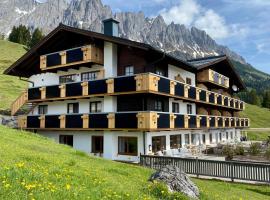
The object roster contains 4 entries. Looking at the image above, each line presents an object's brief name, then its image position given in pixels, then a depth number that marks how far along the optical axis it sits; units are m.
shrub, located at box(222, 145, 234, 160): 21.08
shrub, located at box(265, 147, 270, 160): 19.65
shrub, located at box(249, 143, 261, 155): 21.40
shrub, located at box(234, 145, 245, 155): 21.65
